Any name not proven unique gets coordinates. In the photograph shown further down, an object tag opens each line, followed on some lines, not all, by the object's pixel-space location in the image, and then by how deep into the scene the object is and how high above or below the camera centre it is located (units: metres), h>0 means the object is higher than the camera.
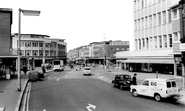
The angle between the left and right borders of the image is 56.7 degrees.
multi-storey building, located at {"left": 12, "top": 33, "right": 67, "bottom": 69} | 83.16 +5.78
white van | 12.70 -2.29
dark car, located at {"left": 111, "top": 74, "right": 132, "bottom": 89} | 18.48 -2.45
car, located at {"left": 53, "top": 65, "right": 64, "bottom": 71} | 51.91 -2.55
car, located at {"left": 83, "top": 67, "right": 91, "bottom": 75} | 37.59 -2.76
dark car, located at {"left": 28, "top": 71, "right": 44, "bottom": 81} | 26.20 -2.48
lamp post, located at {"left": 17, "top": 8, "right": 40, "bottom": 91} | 15.10 +4.20
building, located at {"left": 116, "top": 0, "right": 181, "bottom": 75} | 31.94 +4.48
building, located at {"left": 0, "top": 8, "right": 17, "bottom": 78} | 27.91 +3.65
